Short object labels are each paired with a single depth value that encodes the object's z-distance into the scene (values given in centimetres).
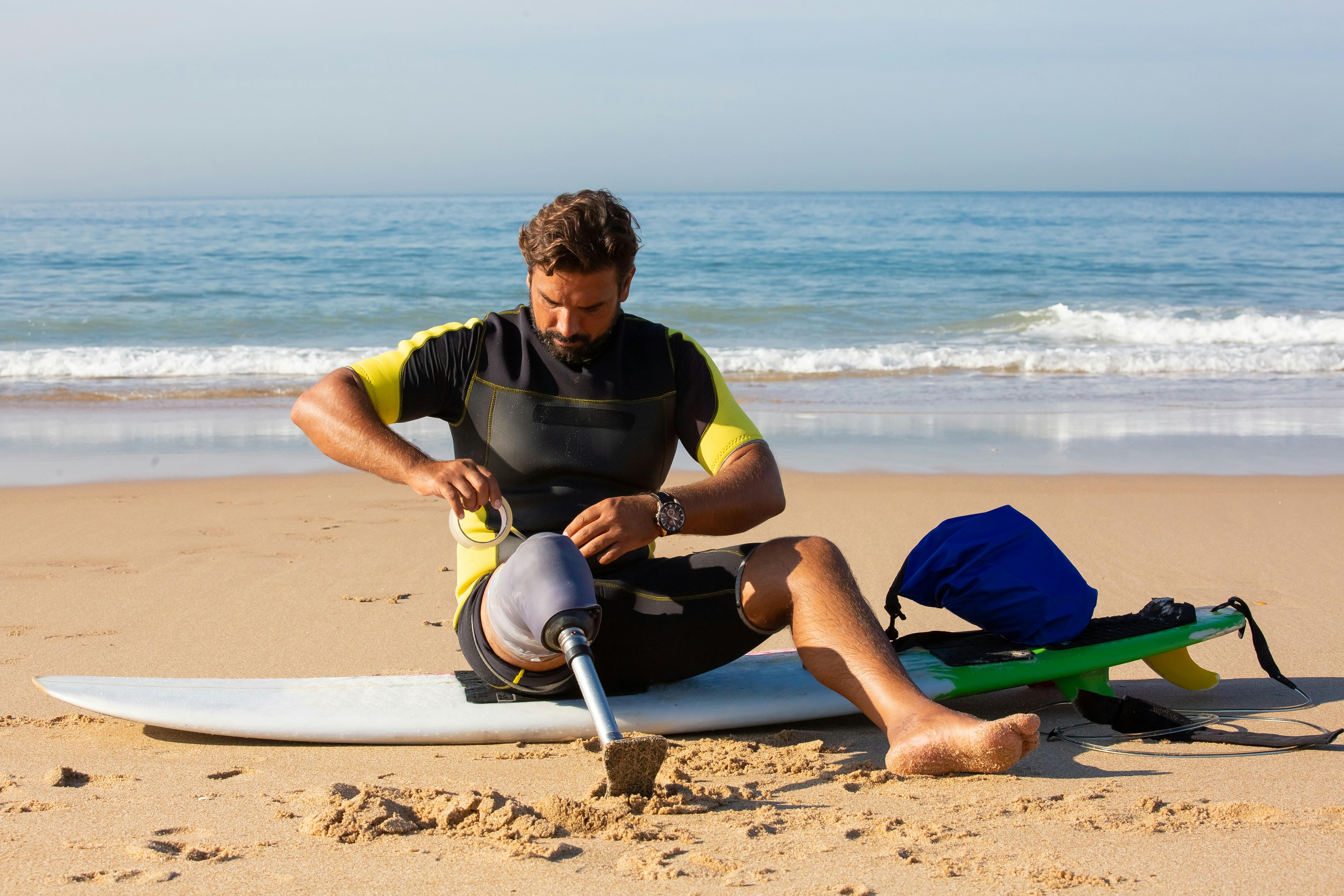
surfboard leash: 278
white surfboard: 285
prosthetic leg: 228
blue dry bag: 305
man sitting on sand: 255
